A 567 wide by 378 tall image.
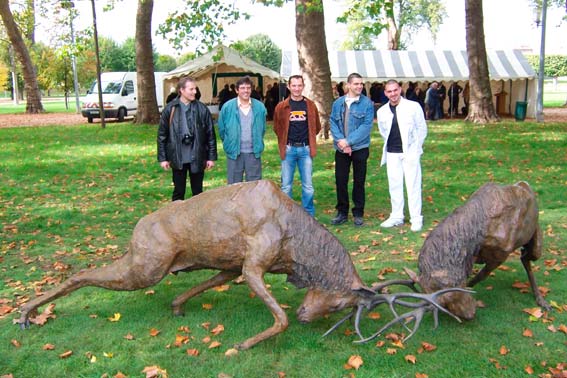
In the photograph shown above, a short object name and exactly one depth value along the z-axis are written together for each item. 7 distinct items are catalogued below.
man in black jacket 6.92
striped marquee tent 26.02
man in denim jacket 7.88
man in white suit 7.56
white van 27.53
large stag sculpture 4.31
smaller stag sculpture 4.48
